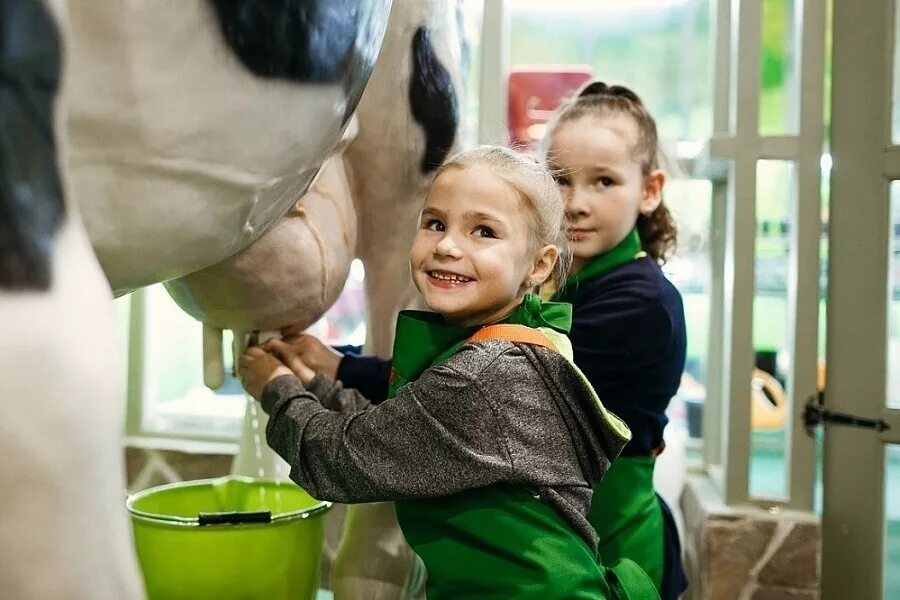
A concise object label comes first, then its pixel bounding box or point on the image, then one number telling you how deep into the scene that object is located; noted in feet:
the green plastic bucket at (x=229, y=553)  2.55
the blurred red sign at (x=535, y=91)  6.10
